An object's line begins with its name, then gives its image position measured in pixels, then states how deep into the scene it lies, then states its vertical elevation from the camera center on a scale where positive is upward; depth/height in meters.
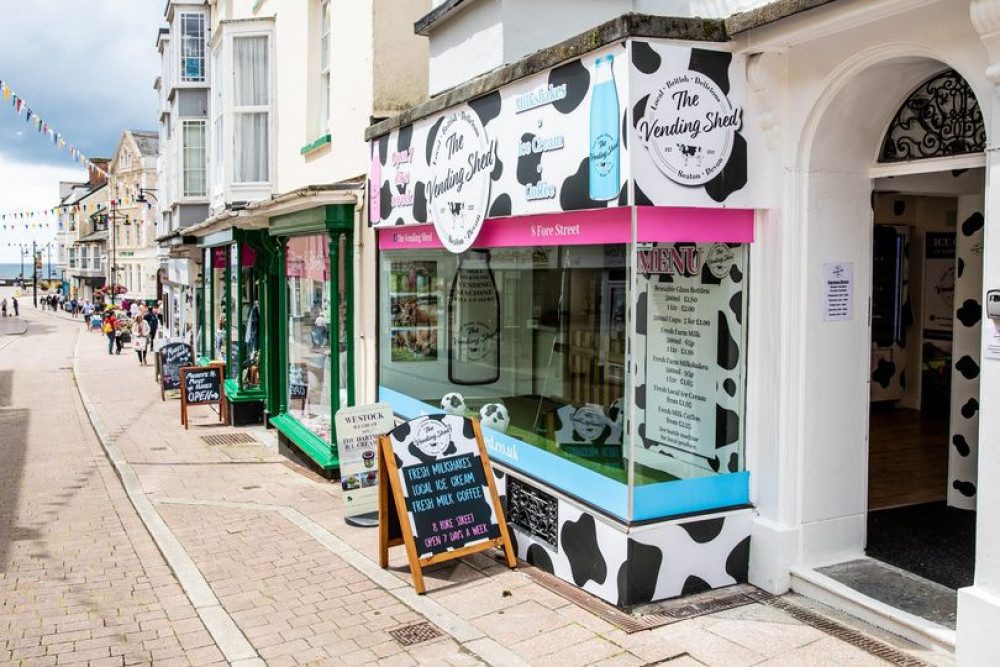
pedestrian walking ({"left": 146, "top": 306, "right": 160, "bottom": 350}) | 28.27 -1.12
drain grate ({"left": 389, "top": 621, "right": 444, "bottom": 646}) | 5.09 -2.00
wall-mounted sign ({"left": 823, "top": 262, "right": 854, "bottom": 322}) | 5.31 -0.02
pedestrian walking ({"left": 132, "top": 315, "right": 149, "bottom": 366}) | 25.41 -1.40
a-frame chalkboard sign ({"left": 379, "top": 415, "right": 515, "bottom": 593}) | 6.02 -1.41
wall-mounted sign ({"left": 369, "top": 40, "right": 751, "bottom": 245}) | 4.99 +0.93
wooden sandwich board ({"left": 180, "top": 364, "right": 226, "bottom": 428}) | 13.94 -1.57
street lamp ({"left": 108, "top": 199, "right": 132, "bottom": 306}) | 56.86 +1.96
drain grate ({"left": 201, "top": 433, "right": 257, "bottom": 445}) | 12.50 -2.15
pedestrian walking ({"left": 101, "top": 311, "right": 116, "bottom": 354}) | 30.14 -1.52
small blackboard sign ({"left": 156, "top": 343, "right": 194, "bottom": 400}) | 16.50 -1.33
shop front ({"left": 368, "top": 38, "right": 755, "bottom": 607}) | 5.13 -0.04
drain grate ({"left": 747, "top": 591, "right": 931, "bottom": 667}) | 4.49 -1.85
